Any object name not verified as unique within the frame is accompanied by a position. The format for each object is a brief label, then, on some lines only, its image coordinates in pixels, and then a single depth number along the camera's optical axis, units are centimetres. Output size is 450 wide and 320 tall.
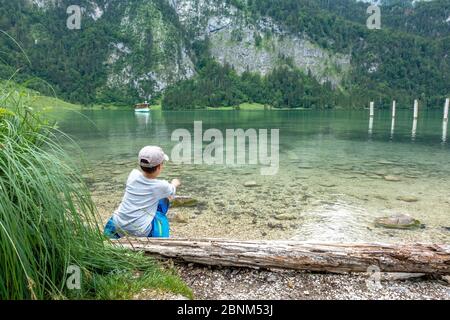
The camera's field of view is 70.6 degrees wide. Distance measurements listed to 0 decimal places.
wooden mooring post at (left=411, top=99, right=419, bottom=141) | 3822
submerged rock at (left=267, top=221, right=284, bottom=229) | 969
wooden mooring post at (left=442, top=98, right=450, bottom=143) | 3600
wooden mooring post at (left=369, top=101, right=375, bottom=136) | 4440
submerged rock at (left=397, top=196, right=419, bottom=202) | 1254
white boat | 11960
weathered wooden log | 466
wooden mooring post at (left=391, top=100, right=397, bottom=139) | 4119
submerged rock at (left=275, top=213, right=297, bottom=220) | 1045
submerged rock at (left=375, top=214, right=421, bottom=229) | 956
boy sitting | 504
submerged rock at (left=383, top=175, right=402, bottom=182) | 1588
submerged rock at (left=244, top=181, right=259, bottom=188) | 1466
